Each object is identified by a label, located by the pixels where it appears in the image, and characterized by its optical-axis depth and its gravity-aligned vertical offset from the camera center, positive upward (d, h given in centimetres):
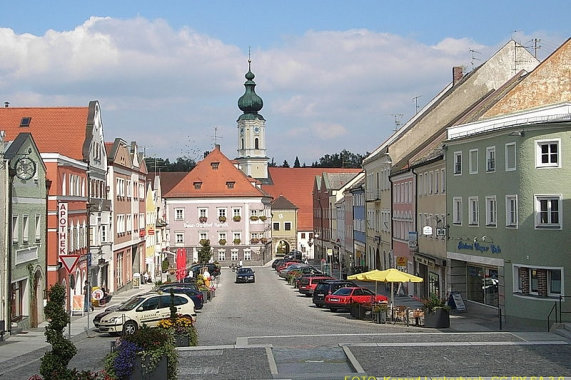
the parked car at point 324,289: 4359 -393
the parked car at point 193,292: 4273 -410
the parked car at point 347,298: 4031 -404
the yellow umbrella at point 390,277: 3500 -265
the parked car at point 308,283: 5378 -448
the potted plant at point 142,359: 1616 -279
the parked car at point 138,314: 3100 -371
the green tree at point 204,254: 8519 -405
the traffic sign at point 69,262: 2898 -161
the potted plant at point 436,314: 3192 -382
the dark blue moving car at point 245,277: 7031 -521
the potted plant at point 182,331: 2412 -340
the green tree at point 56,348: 1349 -216
